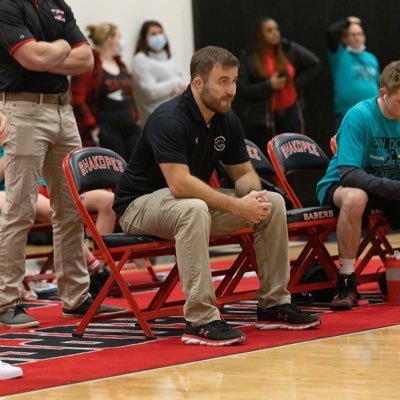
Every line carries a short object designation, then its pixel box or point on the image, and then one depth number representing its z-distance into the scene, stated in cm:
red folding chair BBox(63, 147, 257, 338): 1013
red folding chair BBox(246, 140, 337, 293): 1152
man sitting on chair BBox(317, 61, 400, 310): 1138
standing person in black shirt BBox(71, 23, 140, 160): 1895
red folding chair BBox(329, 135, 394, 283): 1199
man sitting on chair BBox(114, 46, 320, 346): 965
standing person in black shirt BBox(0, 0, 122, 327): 1092
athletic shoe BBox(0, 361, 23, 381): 830
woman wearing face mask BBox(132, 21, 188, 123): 1975
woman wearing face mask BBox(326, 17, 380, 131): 2043
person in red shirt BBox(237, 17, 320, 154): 2053
